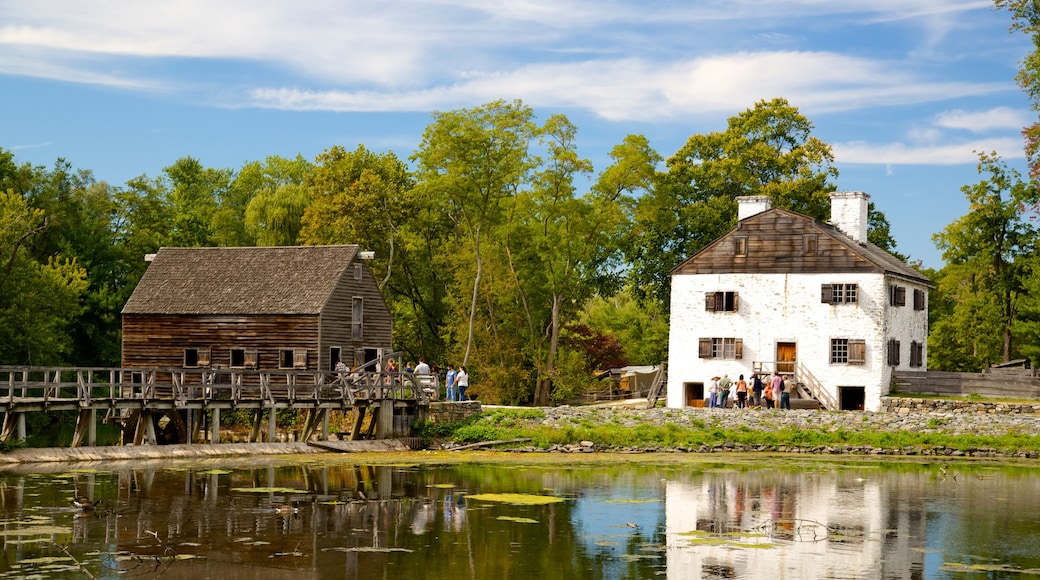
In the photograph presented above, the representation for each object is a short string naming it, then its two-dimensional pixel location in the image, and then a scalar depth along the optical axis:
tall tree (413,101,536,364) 60.62
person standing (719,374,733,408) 48.35
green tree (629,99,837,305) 61.41
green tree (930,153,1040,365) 66.94
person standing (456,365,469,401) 46.69
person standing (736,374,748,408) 47.12
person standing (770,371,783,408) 46.58
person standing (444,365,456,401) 47.09
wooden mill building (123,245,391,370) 49.81
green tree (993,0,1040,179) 45.72
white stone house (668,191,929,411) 50.97
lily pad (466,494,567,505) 26.53
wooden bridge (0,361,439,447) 34.41
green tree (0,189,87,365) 57.94
